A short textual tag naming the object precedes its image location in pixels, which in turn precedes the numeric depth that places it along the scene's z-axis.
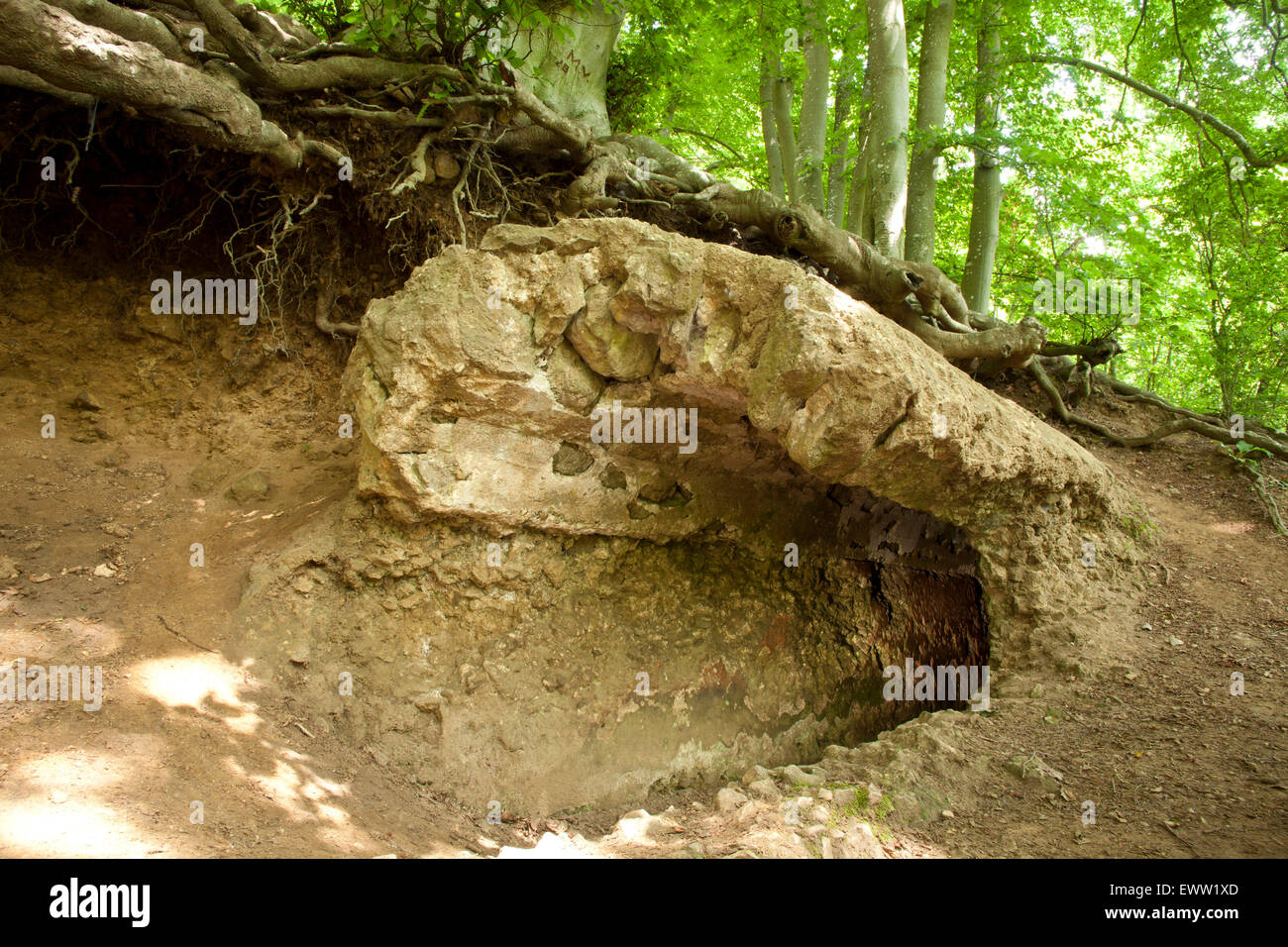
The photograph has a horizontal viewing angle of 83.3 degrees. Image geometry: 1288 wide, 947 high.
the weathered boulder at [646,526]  3.76
